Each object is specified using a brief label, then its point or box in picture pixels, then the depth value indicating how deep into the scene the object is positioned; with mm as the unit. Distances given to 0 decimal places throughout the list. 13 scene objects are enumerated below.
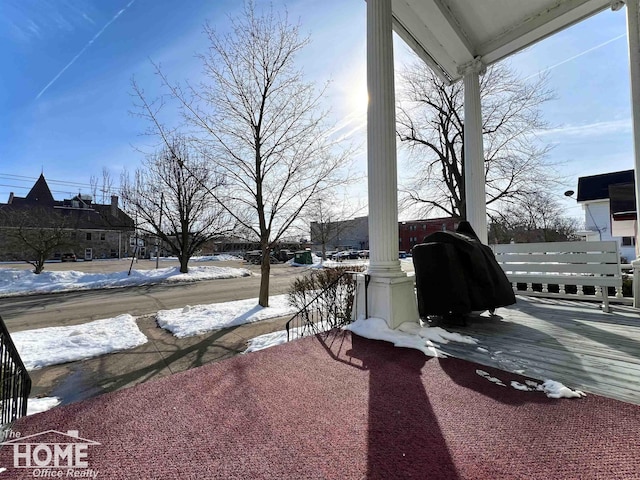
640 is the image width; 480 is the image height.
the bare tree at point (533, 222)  12273
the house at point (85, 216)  36281
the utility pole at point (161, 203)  16656
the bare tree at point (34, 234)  14594
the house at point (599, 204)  17094
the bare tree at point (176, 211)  16245
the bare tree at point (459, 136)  10984
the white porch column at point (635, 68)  4477
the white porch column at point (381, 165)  3885
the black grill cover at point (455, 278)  3533
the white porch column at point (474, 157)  5945
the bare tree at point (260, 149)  7996
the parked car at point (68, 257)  32031
